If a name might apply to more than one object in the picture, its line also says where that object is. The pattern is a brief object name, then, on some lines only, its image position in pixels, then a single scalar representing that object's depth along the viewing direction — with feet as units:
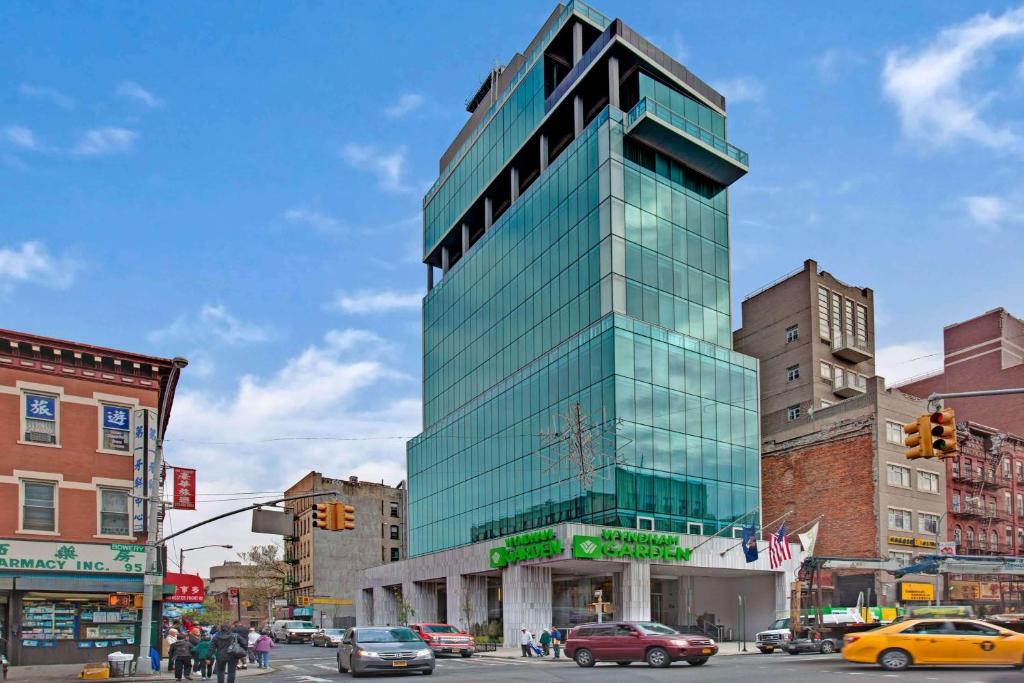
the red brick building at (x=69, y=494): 117.80
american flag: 171.63
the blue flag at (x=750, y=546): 167.43
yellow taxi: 81.35
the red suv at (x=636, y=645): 99.25
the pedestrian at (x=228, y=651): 75.00
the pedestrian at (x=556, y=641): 139.73
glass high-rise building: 190.70
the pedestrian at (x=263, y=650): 121.60
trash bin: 101.40
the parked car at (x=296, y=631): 247.50
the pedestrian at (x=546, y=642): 143.74
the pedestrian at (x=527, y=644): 146.00
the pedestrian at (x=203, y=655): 103.07
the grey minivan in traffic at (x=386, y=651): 86.99
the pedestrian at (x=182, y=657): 97.14
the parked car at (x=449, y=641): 149.18
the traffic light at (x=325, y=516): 97.86
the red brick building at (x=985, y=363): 264.52
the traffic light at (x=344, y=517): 97.81
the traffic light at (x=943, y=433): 63.52
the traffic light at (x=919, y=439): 64.36
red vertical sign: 127.34
